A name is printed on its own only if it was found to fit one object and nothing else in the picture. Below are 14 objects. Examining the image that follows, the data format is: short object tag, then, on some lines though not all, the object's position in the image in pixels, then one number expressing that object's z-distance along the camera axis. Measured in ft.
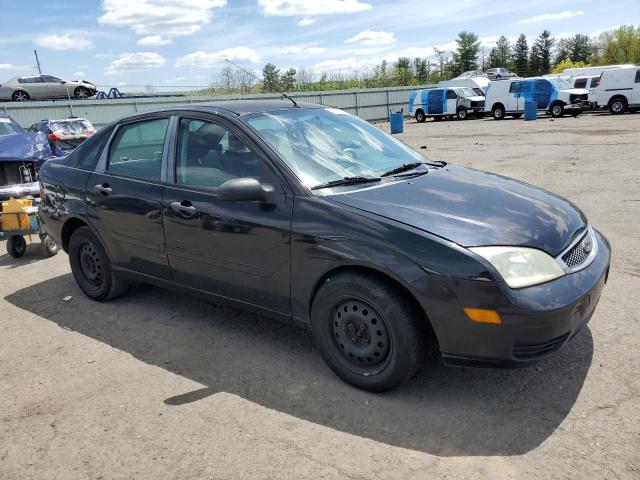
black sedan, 8.87
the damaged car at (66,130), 47.70
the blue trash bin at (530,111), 87.81
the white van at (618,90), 84.58
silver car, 92.38
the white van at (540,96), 89.30
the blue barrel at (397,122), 83.20
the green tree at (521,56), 270.42
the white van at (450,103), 101.30
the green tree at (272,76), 155.02
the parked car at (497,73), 166.18
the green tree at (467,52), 282.56
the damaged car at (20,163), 24.67
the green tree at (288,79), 179.65
